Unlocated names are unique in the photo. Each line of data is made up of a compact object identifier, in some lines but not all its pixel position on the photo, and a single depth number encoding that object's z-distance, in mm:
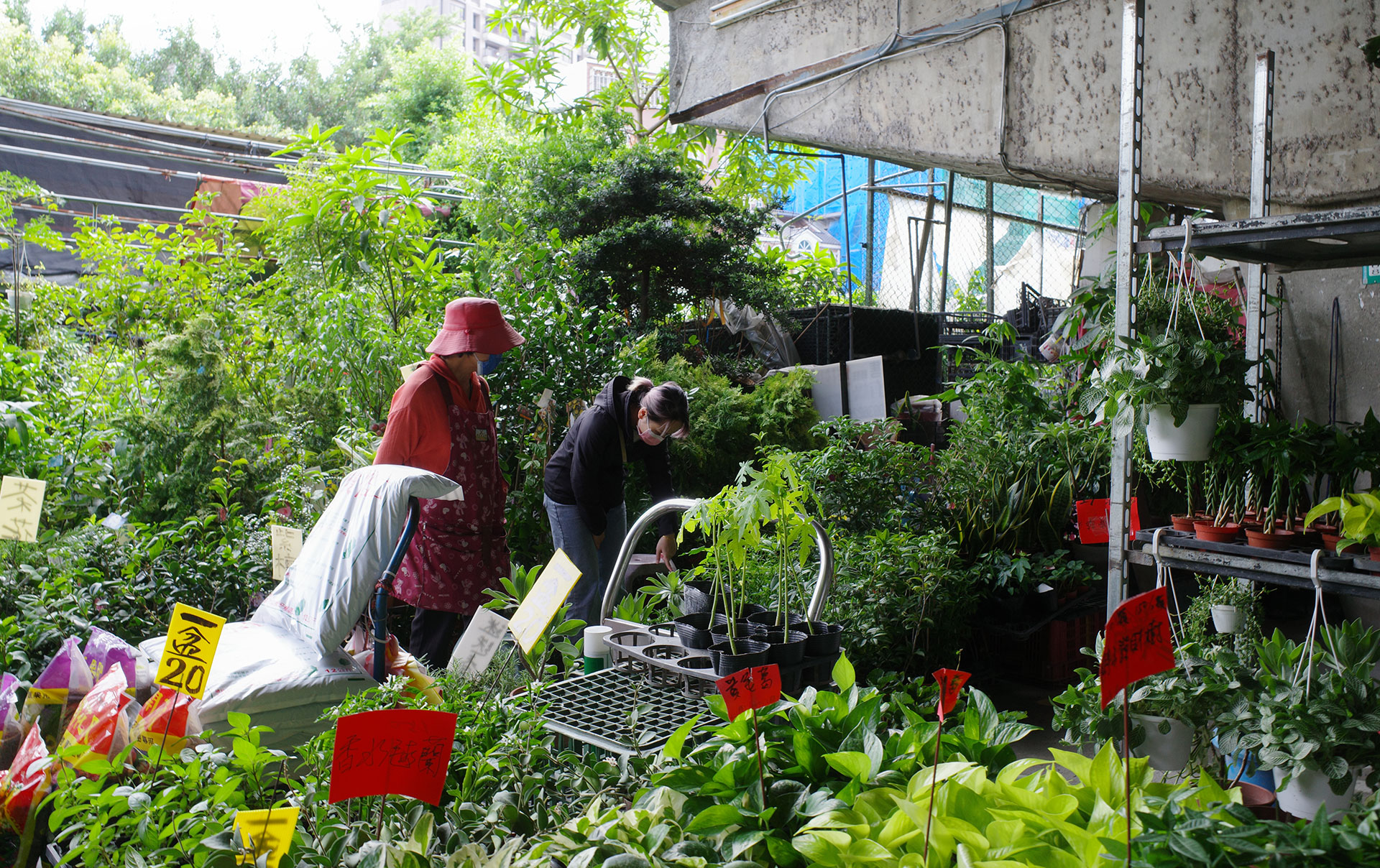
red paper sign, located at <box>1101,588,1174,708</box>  1271
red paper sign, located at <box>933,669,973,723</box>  1096
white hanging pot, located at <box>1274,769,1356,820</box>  1779
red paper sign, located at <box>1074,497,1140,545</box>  3088
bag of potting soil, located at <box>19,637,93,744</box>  1995
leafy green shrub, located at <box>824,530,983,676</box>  3086
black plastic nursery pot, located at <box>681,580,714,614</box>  2250
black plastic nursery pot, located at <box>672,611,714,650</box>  1753
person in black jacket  3453
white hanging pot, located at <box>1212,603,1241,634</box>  2482
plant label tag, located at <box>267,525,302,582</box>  2600
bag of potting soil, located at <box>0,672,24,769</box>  1941
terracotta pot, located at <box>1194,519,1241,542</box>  2318
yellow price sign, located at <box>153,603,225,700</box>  1546
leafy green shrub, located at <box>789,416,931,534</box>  3863
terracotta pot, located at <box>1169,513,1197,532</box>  2438
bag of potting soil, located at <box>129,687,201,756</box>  1716
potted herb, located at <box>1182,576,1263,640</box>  2477
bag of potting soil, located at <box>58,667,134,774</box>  1746
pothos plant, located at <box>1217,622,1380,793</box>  1751
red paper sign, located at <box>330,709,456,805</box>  1192
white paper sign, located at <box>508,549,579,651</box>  1812
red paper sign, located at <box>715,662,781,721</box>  1240
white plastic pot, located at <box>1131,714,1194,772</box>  1991
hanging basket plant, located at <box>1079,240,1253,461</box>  2275
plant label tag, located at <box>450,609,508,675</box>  1970
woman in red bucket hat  3031
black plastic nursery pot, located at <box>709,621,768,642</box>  1820
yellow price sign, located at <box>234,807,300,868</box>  1156
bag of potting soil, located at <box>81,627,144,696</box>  2150
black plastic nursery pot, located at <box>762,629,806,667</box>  1714
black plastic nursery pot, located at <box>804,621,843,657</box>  1793
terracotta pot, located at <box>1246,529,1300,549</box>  2229
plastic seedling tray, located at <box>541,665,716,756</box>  1506
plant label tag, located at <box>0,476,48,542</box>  2658
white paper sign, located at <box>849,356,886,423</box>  5578
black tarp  8445
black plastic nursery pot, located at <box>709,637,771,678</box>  1600
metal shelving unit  2080
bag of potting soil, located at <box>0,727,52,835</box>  1658
